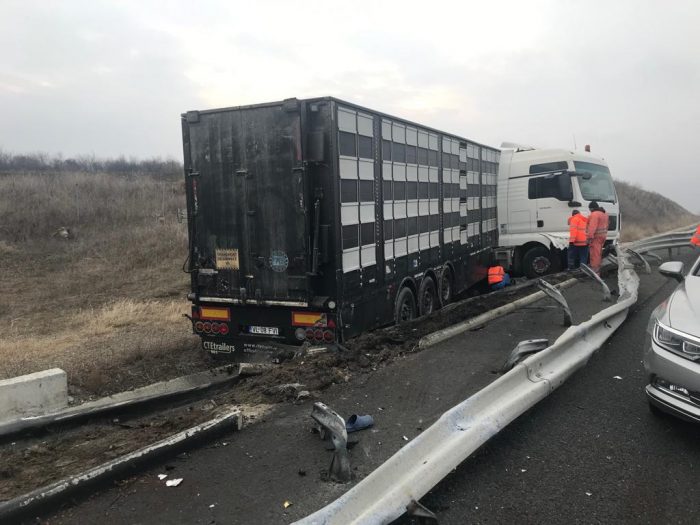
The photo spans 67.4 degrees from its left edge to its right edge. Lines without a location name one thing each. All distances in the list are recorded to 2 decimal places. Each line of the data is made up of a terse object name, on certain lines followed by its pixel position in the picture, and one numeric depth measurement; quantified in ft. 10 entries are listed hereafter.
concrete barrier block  15.02
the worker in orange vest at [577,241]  35.27
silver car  11.66
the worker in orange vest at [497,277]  36.78
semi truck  39.42
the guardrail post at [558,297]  20.56
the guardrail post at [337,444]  9.90
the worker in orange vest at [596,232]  35.24
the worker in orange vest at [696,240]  40.83
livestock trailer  19.20
